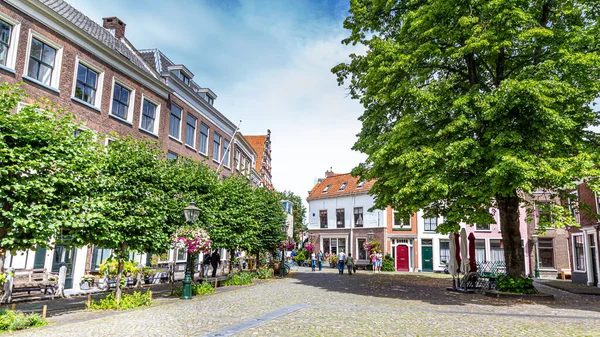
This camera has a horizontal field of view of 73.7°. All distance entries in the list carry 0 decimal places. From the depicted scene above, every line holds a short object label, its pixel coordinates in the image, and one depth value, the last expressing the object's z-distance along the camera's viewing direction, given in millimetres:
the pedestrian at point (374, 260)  34875
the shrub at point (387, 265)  36319
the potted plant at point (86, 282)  16781
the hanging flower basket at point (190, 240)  13758
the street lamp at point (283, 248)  26680
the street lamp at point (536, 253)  32312
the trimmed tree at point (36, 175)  8602
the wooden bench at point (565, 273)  30850
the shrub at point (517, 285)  15539
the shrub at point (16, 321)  8555
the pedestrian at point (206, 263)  23741
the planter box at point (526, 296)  15117
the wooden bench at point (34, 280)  13609
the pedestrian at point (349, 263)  30688
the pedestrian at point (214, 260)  23469
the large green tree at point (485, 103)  13047
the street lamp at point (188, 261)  13617
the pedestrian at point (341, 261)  31447
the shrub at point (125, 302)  11664
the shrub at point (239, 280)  20719
